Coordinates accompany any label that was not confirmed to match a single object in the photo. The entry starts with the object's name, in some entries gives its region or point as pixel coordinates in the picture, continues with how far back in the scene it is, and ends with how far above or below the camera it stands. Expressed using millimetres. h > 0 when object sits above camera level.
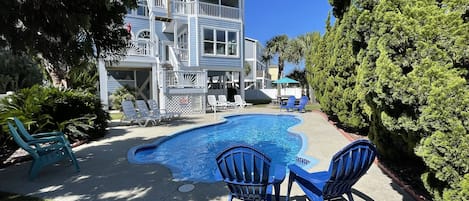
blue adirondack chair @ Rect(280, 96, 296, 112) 17553 -918
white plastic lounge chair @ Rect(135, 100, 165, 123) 11953 -957
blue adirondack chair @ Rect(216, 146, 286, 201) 2980 -968
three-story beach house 16250 +3100
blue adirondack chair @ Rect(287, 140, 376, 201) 2979 -1026
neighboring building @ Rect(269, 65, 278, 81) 54231 +4636
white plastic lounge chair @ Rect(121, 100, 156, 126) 11734 -1082
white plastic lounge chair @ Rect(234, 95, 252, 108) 20047 -780
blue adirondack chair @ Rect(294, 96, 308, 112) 17139 -835
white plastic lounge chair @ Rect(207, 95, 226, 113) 18055 -692
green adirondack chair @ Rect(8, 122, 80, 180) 4789 -1211
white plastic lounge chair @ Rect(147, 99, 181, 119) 12676 -913
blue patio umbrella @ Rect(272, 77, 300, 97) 23694 +1060
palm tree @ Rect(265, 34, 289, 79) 30348 +5534
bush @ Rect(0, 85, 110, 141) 7391 -553
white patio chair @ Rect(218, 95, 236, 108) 19608 -754
